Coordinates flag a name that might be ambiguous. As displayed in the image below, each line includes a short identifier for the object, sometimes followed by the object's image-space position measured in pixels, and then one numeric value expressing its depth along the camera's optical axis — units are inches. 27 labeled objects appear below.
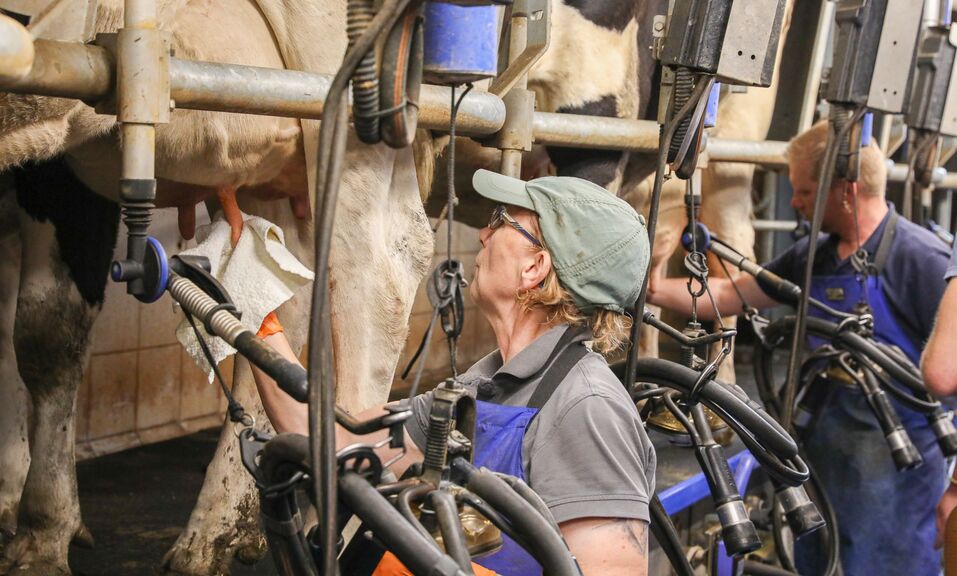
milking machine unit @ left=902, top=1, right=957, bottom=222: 244.3
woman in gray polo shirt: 130.7
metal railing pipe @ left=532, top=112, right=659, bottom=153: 170.2
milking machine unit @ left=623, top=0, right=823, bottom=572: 145.1
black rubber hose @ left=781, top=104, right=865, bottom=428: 168.6
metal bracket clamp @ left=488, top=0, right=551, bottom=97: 164.4
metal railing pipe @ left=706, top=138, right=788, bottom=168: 223.0
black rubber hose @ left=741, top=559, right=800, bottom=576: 173.7
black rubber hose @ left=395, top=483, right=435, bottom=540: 119.0
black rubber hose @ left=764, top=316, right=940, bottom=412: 179.5
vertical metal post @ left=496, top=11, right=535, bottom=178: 163.5
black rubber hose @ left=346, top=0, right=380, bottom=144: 116.1
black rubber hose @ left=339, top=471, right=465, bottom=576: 117.1
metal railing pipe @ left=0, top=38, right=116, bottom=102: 132.8
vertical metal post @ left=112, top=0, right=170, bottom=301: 136.8
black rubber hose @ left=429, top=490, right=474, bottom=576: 119.3
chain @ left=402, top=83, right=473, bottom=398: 123.9
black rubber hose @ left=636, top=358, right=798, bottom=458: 142.4
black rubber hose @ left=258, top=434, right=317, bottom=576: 122.8
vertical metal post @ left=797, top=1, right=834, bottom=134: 287.4
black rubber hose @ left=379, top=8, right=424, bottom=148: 116.4
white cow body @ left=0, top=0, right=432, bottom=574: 162.8
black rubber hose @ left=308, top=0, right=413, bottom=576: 114.4
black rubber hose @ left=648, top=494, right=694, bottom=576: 147.7
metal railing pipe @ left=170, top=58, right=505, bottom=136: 139.6
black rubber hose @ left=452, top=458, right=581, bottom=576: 122.0
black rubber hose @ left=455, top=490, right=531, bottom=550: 123.4
